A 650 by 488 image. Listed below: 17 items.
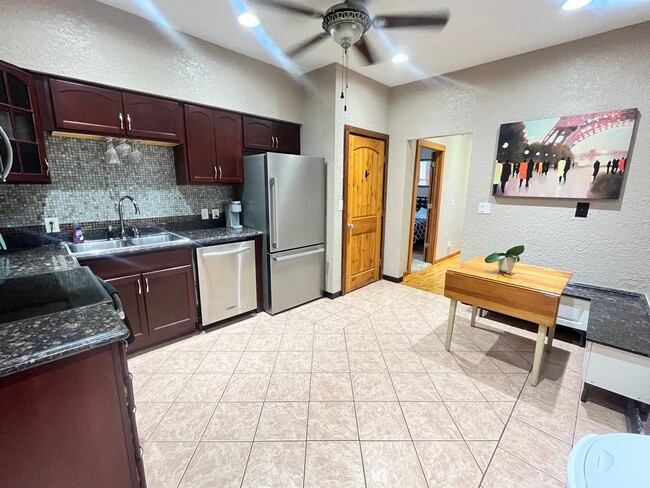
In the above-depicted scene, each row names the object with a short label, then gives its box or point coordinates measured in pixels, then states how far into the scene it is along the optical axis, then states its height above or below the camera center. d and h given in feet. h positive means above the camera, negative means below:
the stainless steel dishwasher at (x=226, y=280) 8.72 -2.98
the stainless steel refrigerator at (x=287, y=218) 9.52 -1.15
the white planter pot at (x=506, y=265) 7.20 -1.86
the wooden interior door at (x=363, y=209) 11.60 -0.98
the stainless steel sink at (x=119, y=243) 7.64 -1.71
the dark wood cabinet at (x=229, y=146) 9.45 +1.22
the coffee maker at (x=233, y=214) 10.23 -1.07
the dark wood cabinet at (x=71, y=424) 2.67 -2.42
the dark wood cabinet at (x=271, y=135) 10.22 +1.79
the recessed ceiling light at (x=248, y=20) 7.25 +4.12
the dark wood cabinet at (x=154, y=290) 7.19 -2.87
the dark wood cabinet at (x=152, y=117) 7.69 +1.76
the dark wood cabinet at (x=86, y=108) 6.77 +1.74
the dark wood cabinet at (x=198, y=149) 8.80 +1.04
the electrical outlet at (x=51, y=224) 7.48 -1.11
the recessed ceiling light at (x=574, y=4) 6.56 +4.17
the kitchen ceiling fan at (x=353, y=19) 5.87 +3.37
